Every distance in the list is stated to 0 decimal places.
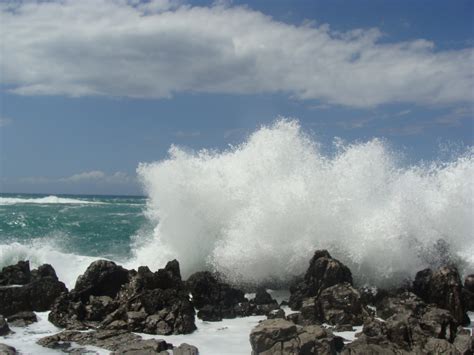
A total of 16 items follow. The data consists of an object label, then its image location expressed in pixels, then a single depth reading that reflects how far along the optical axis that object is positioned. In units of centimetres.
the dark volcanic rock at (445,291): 938
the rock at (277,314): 942
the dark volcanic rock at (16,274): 1174
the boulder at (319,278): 1041
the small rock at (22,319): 921
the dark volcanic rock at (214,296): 1009
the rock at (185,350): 757
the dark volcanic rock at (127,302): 895
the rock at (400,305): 865
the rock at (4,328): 859
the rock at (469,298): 1030
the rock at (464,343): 717
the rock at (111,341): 752
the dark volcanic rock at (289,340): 717
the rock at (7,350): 738
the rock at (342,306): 909
